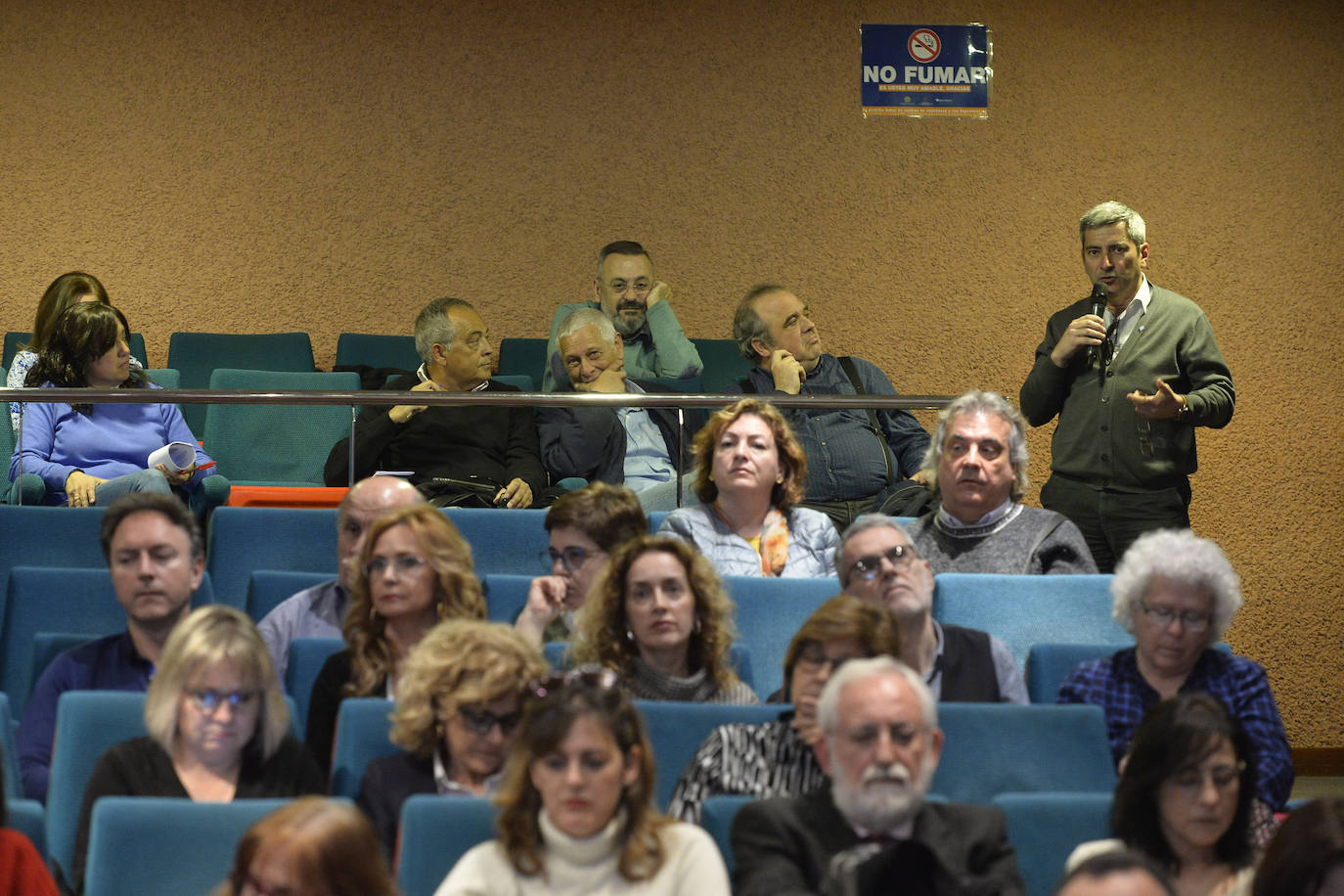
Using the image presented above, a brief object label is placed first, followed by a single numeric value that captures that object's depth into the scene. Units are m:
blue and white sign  10.73
